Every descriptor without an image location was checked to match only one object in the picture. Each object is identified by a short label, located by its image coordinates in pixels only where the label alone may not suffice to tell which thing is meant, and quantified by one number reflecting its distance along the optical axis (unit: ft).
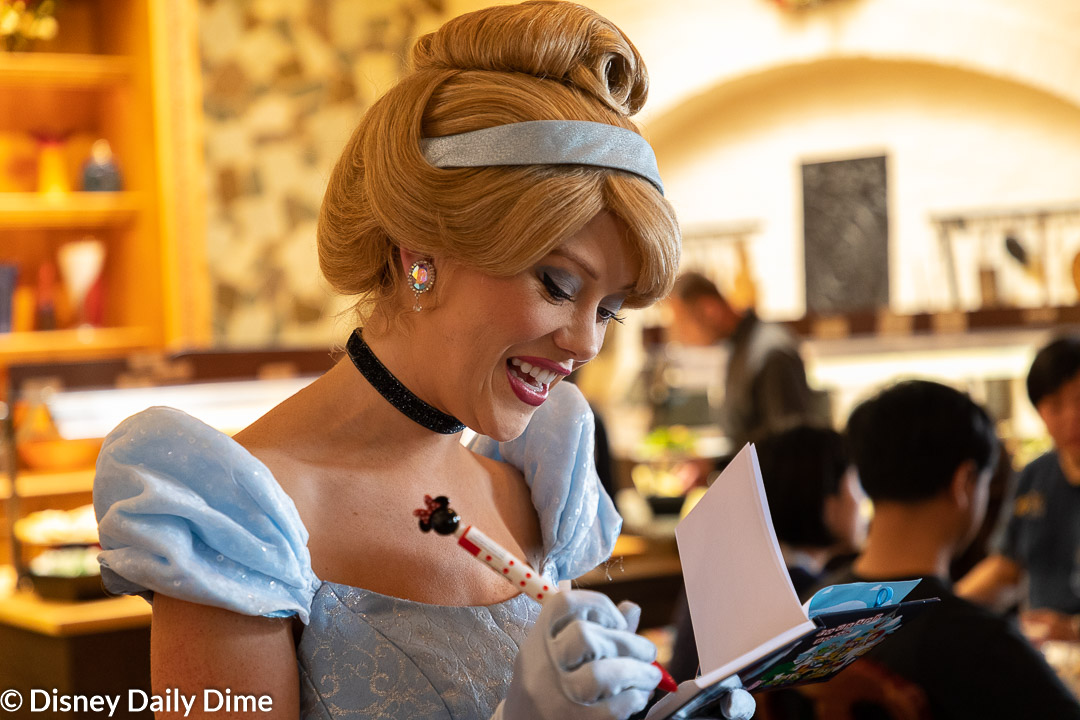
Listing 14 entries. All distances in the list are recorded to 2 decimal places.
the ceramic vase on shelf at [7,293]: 14.46
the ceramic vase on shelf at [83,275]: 15.20
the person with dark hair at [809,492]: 7.63
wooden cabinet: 15.01
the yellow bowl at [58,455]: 10.90
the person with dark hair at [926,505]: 5.55
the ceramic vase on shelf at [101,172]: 15.19
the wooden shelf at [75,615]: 8.52
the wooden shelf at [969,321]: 13.02
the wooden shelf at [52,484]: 10.61
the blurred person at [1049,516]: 9.17
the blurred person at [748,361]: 13.37
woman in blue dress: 3.11
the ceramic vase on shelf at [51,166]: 14.82
